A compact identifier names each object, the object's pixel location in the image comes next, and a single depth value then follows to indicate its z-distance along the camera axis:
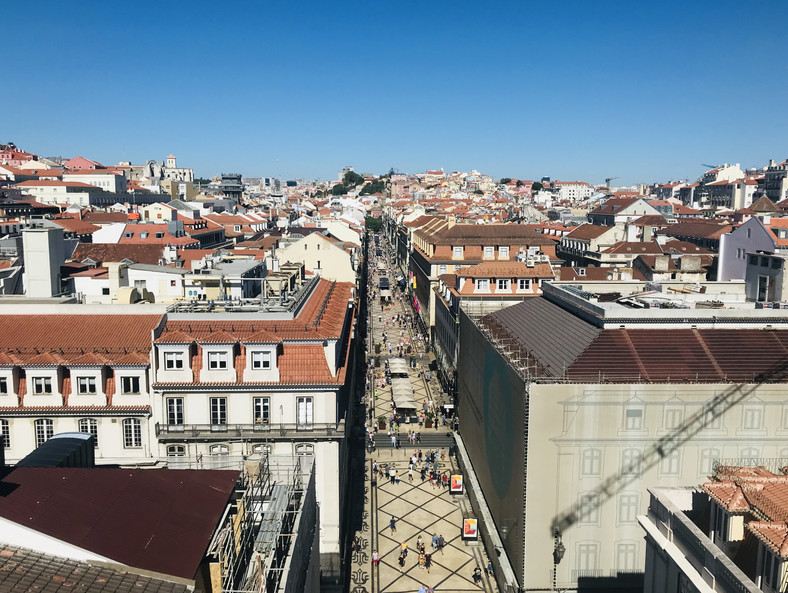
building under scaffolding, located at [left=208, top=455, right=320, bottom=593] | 15.50
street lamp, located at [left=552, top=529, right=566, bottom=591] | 28.72
